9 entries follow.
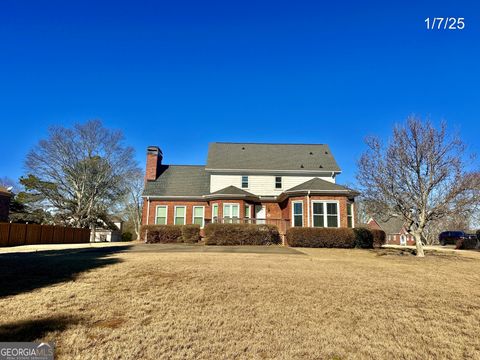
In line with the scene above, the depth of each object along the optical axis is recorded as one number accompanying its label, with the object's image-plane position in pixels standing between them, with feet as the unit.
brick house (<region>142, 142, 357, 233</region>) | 70.49
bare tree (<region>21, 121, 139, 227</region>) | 105.29
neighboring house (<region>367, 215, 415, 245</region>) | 208.26
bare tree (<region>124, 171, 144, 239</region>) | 155.22
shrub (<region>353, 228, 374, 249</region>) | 60.95
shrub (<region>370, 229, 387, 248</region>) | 66.01
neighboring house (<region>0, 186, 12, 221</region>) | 110.93
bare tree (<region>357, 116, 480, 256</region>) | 48.52
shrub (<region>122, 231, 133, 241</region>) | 138.21
